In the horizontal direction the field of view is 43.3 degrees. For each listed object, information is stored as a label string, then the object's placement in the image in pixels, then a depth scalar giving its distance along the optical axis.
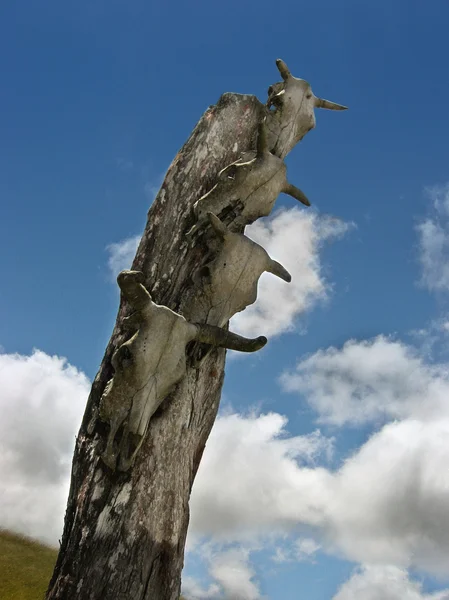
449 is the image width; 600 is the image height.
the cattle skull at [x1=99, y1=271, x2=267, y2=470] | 3.36
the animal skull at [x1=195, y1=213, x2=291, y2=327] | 3.90
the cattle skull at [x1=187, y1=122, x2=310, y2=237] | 4.25
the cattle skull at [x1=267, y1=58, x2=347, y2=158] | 5.08
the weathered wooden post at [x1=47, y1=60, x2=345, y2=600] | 3.14
